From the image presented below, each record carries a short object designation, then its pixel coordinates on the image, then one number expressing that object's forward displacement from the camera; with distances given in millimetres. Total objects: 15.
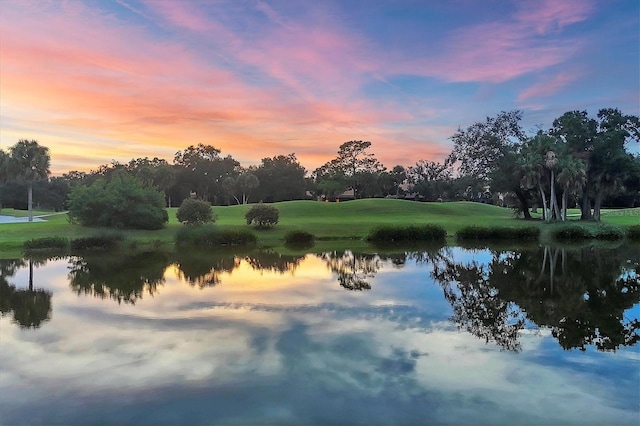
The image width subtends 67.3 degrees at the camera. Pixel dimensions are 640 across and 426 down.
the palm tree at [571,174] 44688
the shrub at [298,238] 35944
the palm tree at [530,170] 47594
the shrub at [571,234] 37094
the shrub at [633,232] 37188
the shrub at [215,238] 33969
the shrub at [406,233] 36562
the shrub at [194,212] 38112
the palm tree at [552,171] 46116
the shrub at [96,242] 30938
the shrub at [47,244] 30391
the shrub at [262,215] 40000
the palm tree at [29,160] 50375
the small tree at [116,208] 37531
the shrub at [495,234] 37906
